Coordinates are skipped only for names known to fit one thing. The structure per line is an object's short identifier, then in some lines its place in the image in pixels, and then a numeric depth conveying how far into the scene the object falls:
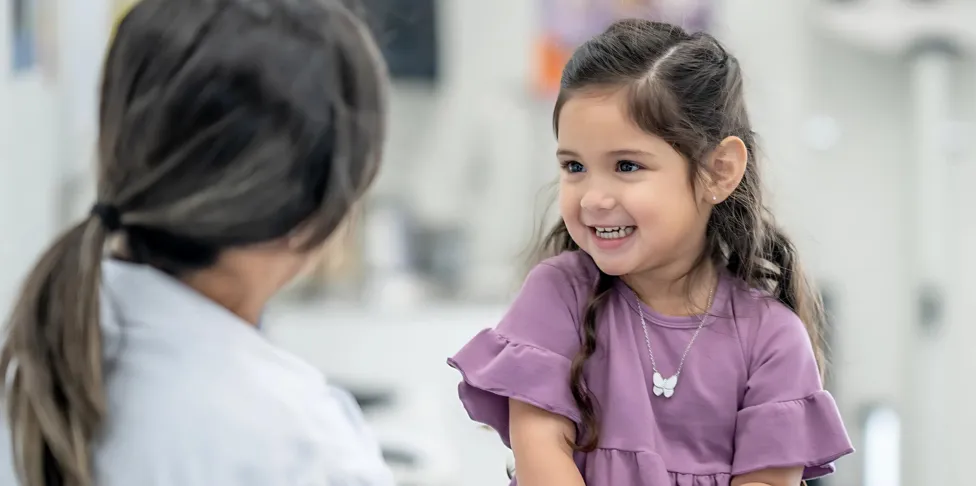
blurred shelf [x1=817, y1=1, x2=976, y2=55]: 3.81
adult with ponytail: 1.63
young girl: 1.72
